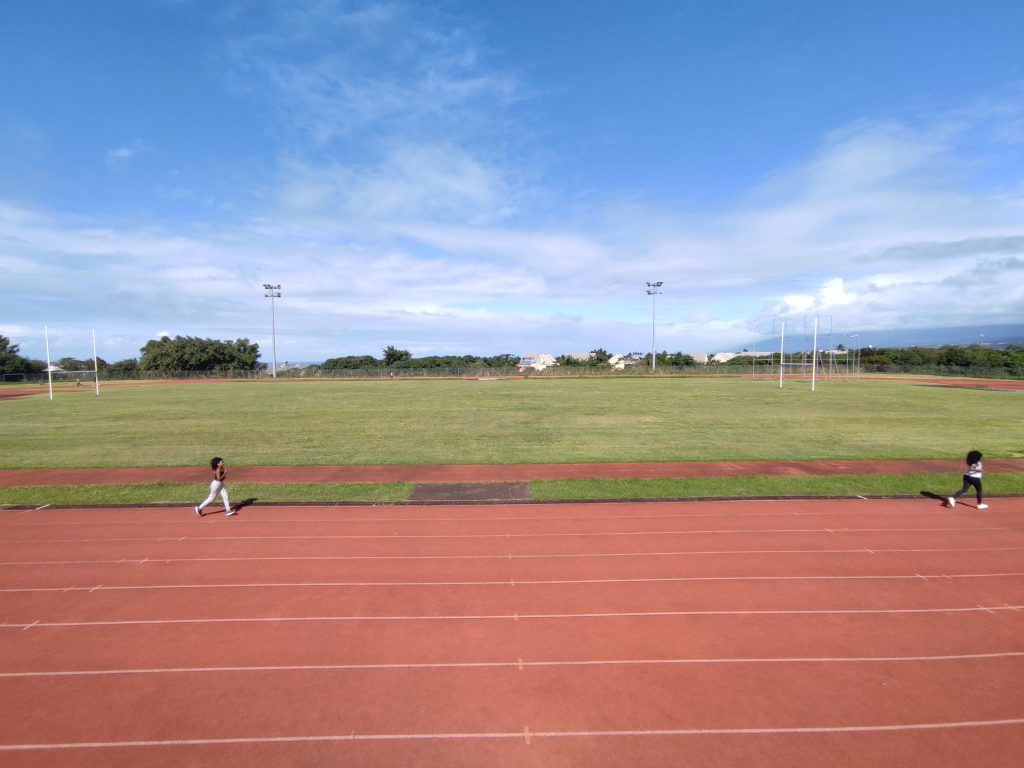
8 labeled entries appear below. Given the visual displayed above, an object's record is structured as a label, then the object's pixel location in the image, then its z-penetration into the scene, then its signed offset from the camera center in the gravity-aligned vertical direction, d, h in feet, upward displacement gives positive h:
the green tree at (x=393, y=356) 311.47 +8.86
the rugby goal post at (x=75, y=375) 263.90 +0.43
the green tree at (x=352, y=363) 289.08 +4.98
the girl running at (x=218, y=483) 38.19 -7.78
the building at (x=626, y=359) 401.92 +7.06
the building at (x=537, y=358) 513.82 +11.21
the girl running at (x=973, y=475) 38.81 -8.22
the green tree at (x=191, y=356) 262.88 +9.16
